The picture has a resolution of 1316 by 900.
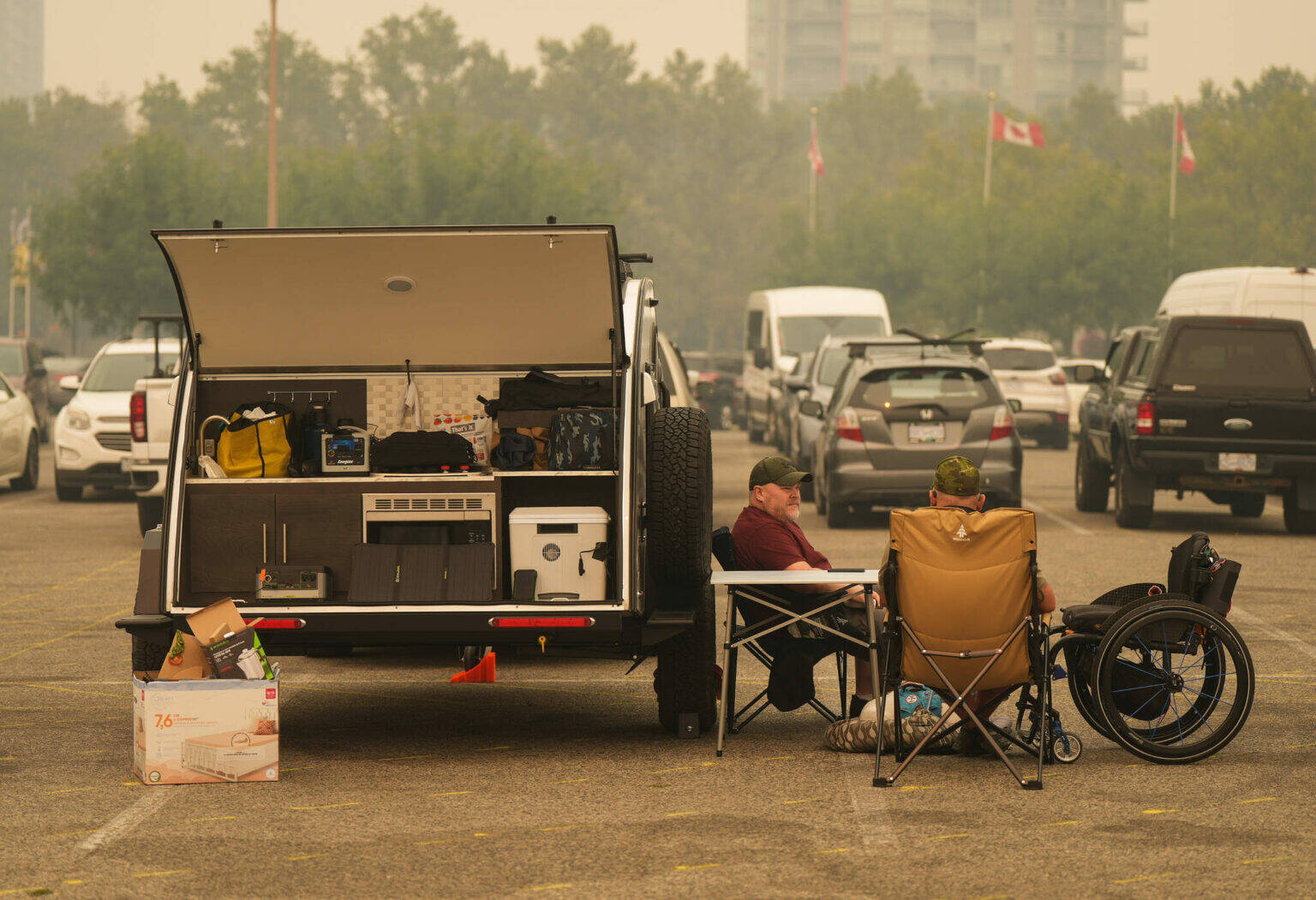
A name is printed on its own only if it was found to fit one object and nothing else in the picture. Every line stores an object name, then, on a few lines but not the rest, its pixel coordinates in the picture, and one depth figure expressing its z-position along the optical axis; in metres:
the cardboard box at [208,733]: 12.82
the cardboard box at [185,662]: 13.30
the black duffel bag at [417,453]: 14.86
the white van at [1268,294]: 38.12
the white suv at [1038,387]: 58.24
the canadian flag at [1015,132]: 106.10
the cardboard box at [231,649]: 13.09
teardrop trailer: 13.86
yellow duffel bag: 14.82
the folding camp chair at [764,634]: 13.93
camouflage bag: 14.67
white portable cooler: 14.08
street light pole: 64.04
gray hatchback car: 31.25
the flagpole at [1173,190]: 106.43
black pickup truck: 30.43
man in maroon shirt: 14.74
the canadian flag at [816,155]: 130.27
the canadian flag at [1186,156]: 100.83
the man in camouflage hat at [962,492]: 13.81
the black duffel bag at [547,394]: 15.20
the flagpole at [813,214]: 149.30
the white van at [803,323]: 56.11
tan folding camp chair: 13.10
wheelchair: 13.39
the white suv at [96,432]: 36.64
